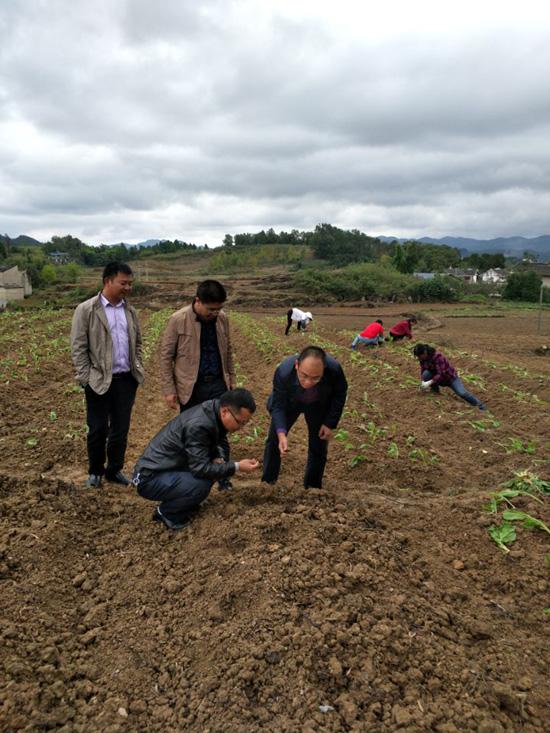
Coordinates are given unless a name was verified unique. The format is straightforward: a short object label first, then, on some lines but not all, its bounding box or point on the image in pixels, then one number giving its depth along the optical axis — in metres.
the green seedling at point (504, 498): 3.93
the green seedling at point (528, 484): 4.28
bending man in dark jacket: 3.85
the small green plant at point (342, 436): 6.18
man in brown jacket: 3.99
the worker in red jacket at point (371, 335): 12.80
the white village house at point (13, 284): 39.21
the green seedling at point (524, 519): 3.60
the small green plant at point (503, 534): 3.50
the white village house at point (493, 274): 77.54
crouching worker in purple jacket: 7.61
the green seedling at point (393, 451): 5.70
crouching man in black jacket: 3.31
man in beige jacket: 4.02
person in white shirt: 16.00
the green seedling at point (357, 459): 5.52
